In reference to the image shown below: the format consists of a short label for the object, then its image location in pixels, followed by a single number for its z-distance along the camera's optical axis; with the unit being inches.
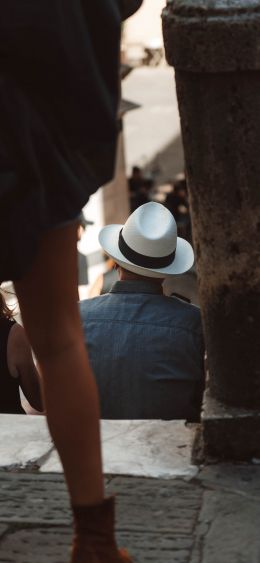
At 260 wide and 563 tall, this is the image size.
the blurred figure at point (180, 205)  812.6
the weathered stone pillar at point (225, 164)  119.6
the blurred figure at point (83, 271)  429.4
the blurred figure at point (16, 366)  161.9
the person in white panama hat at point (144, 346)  160.2
